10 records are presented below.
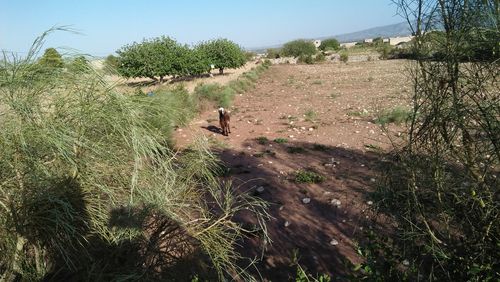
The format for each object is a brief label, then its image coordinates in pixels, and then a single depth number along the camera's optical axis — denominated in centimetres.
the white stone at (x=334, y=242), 499
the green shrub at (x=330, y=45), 9025
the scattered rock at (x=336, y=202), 603
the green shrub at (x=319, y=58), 5466
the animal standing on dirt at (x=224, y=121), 1095
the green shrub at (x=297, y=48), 7300
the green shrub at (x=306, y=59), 5275
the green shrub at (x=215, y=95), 1648
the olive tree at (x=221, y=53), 4156
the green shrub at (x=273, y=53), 7769
